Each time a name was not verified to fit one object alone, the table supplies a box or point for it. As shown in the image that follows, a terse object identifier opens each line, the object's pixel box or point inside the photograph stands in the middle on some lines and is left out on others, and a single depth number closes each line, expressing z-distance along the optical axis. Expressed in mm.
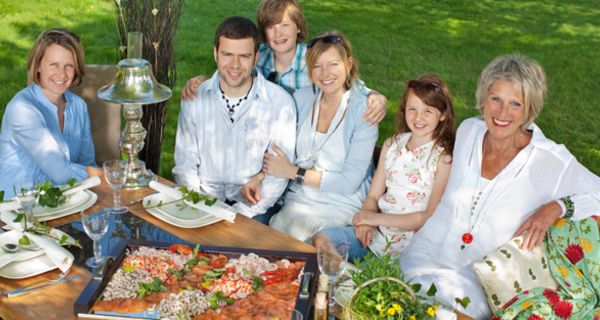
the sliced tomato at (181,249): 2826
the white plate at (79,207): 3207
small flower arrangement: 2291
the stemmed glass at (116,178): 3258
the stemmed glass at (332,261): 2516
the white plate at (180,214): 3193
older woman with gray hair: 3211
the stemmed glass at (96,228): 2775
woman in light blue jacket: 3918
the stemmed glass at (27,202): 3033
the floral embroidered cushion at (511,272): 3096
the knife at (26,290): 2621
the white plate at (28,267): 2756
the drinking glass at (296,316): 2285
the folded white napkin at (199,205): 3223
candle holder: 3539
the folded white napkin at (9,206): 3195
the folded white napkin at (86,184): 3410
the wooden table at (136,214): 2562
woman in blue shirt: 3756
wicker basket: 2301
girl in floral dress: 3654
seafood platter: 2443
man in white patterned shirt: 4074
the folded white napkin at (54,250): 2793
